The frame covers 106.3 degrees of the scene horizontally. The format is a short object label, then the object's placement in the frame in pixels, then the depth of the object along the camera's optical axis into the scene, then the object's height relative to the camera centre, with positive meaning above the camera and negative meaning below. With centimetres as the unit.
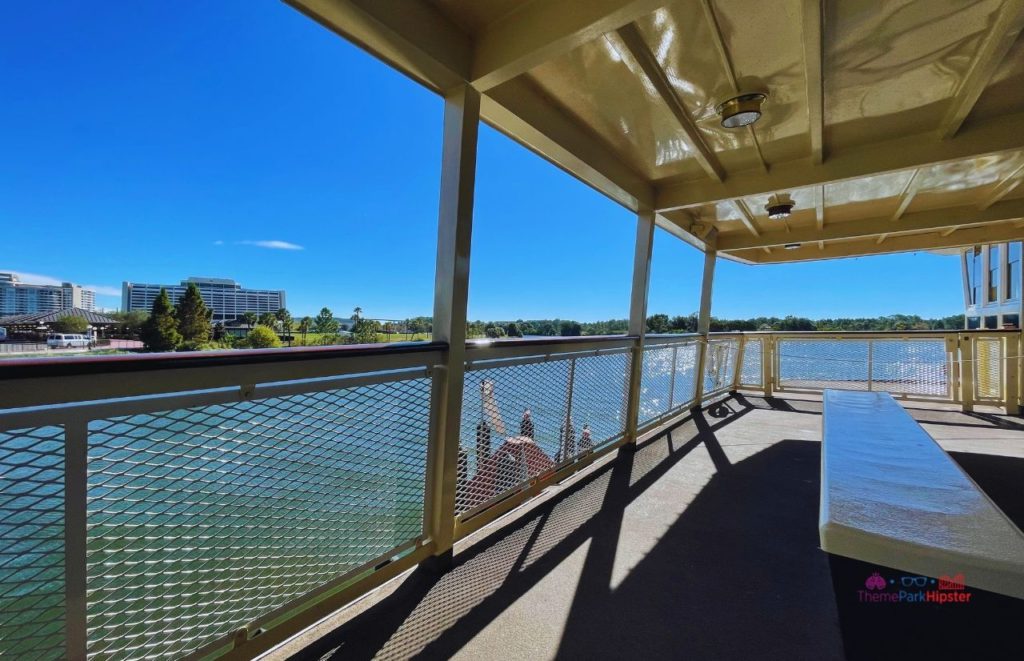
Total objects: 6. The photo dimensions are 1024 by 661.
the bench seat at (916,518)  72 -41
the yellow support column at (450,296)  188 +18
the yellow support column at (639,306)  382 +30
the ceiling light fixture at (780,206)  376 +130
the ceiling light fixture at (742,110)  217 +130
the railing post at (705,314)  561 +34
